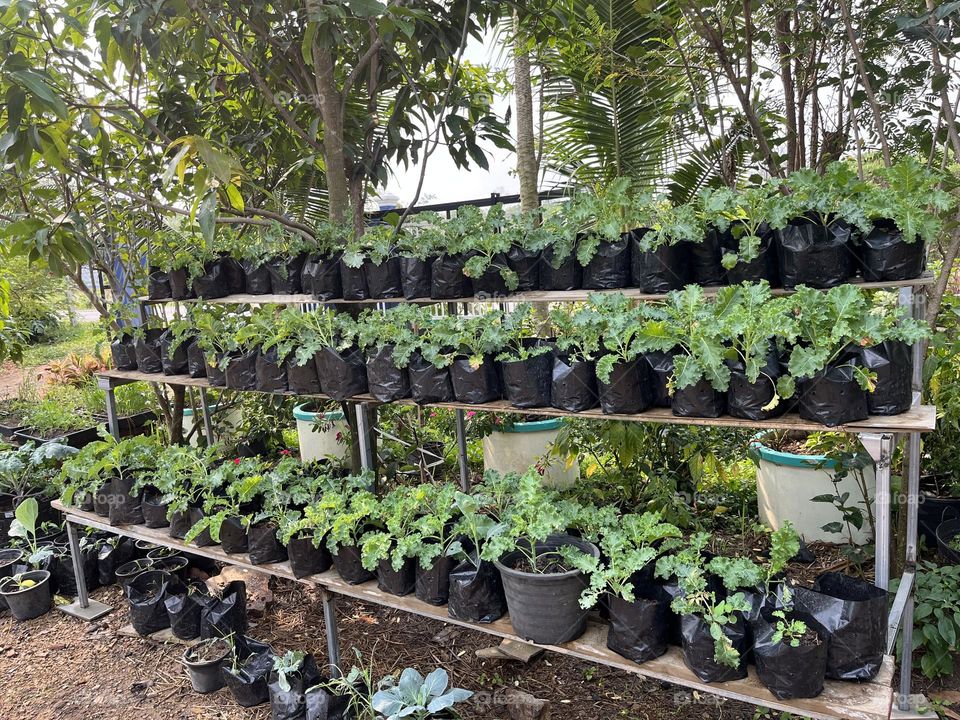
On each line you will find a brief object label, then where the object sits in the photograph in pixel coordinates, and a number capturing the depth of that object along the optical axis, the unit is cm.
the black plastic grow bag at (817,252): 210
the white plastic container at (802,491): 329
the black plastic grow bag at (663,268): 234
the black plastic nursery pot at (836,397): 185
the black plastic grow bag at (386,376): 261
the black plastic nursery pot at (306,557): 266
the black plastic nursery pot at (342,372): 271
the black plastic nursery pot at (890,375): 185
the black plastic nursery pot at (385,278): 291
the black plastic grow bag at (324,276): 304
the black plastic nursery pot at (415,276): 284
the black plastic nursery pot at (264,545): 278
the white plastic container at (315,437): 434
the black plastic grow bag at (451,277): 275
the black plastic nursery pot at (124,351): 352
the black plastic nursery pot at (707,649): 188
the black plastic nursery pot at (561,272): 258
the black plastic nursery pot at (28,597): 358
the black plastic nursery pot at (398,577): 246
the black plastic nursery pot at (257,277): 329
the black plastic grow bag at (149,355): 339
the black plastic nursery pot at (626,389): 214
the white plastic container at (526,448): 406
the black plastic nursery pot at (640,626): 198
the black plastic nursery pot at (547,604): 211
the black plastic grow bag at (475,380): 247
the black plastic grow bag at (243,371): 299
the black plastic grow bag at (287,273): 319
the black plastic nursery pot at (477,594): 227
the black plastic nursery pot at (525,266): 266
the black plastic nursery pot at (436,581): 237
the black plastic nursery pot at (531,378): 235
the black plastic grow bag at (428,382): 254
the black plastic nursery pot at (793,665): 177
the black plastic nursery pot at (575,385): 225
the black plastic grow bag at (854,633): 180
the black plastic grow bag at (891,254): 203
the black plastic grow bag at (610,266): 249
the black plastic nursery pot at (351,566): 256
